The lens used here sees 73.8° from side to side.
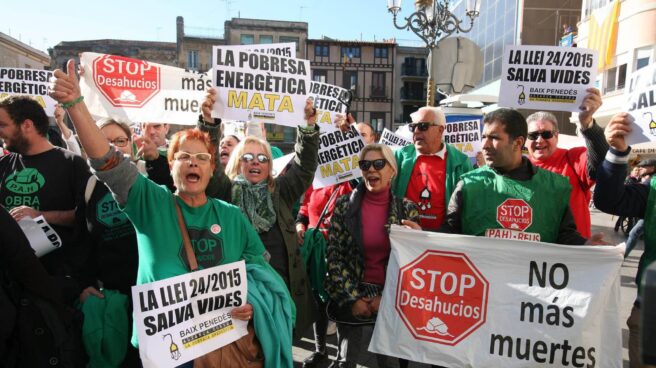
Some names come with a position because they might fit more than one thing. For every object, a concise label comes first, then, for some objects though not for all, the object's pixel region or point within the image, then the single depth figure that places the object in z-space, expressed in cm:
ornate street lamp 885
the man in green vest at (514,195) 283
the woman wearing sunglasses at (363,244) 320
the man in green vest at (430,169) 380
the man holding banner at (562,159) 370
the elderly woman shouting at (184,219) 219
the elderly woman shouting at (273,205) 316
